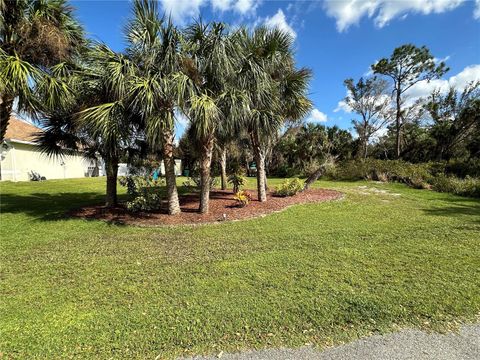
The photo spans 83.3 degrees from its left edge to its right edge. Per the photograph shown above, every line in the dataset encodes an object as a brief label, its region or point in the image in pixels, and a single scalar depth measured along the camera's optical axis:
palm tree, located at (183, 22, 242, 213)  6.87
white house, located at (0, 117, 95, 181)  16.81
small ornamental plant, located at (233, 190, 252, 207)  8.62
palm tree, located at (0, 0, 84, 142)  6.05
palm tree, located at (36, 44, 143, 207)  6.52
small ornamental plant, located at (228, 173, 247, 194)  10.48
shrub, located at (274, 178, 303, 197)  10.88
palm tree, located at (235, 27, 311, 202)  7.76
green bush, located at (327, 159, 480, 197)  12.41
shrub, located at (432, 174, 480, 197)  11.67
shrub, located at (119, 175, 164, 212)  8.16
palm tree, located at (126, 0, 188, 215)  6.52
